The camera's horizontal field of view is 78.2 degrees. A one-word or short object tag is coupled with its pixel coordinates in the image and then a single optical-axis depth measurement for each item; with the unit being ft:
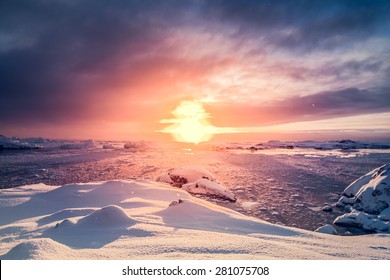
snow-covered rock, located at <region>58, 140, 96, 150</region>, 156.68
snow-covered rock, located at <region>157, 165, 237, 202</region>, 31.96
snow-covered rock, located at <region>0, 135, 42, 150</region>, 133.26
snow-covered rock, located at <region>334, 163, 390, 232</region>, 21.38
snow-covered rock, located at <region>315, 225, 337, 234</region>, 18.81
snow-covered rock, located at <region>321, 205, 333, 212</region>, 25.62
